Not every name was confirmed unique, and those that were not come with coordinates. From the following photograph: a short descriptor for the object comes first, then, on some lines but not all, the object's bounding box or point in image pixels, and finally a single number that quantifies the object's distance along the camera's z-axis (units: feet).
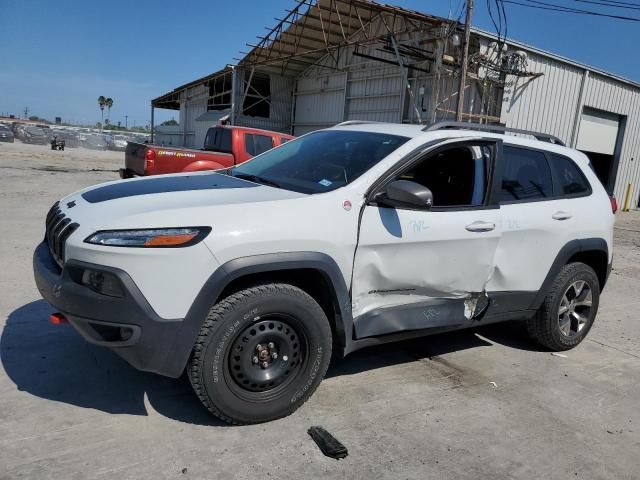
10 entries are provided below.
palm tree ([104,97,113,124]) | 372.79
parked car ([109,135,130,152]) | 174.32
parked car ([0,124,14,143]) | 142.84
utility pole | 46.45
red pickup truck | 31.30
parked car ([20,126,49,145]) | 158.20
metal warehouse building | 54.03
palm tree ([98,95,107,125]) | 372.38
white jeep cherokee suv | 8.68
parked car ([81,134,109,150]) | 177.88
